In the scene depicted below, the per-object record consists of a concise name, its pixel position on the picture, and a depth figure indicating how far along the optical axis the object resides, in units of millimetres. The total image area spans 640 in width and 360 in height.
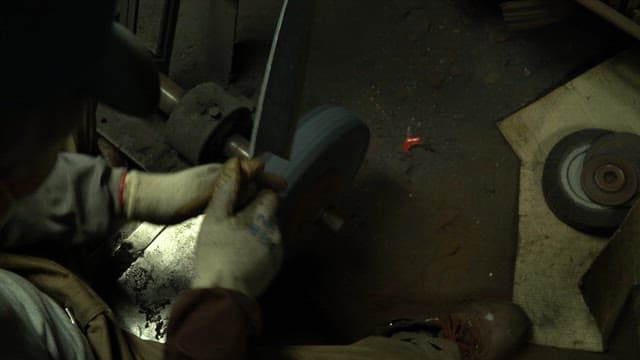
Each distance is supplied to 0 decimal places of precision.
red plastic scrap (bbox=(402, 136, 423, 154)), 2346
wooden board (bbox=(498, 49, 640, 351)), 2088
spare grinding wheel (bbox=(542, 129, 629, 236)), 2076
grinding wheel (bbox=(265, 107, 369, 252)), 1771
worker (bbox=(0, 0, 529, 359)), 771
